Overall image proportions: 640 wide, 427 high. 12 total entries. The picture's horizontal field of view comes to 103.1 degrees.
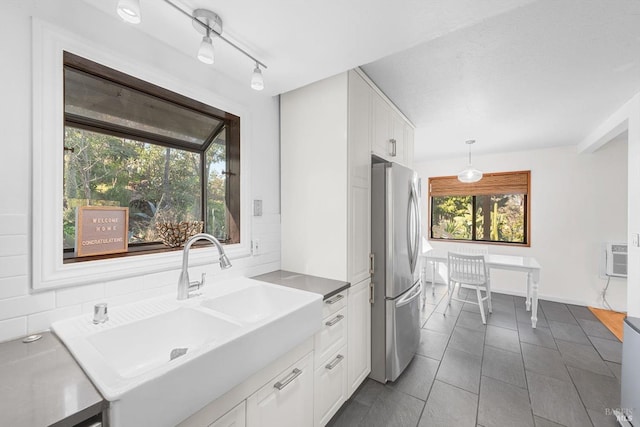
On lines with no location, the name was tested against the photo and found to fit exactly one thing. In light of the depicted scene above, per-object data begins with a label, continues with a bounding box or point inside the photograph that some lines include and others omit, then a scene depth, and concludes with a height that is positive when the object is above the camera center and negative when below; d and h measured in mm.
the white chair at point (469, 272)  3256 -792
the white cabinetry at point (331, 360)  1444 -905
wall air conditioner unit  3453 -635
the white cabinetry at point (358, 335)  1776 -899
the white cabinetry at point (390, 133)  2141 +773
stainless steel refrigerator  1982 -473
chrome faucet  1289 -269
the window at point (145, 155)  1248 +345
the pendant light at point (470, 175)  3533 +533
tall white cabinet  1741 +182
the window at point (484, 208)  4285 +90
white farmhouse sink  682 -501
